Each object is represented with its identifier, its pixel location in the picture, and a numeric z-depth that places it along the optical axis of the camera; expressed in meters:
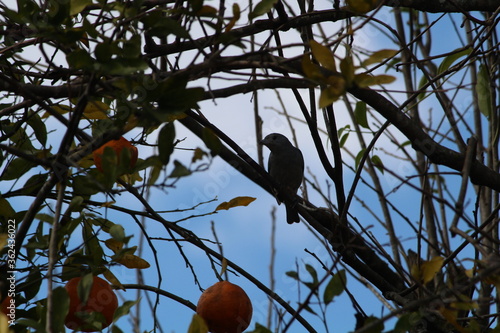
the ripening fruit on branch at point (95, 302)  4.38
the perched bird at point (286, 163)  12.04
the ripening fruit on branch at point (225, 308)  4.55
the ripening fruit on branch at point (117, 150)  4.84
